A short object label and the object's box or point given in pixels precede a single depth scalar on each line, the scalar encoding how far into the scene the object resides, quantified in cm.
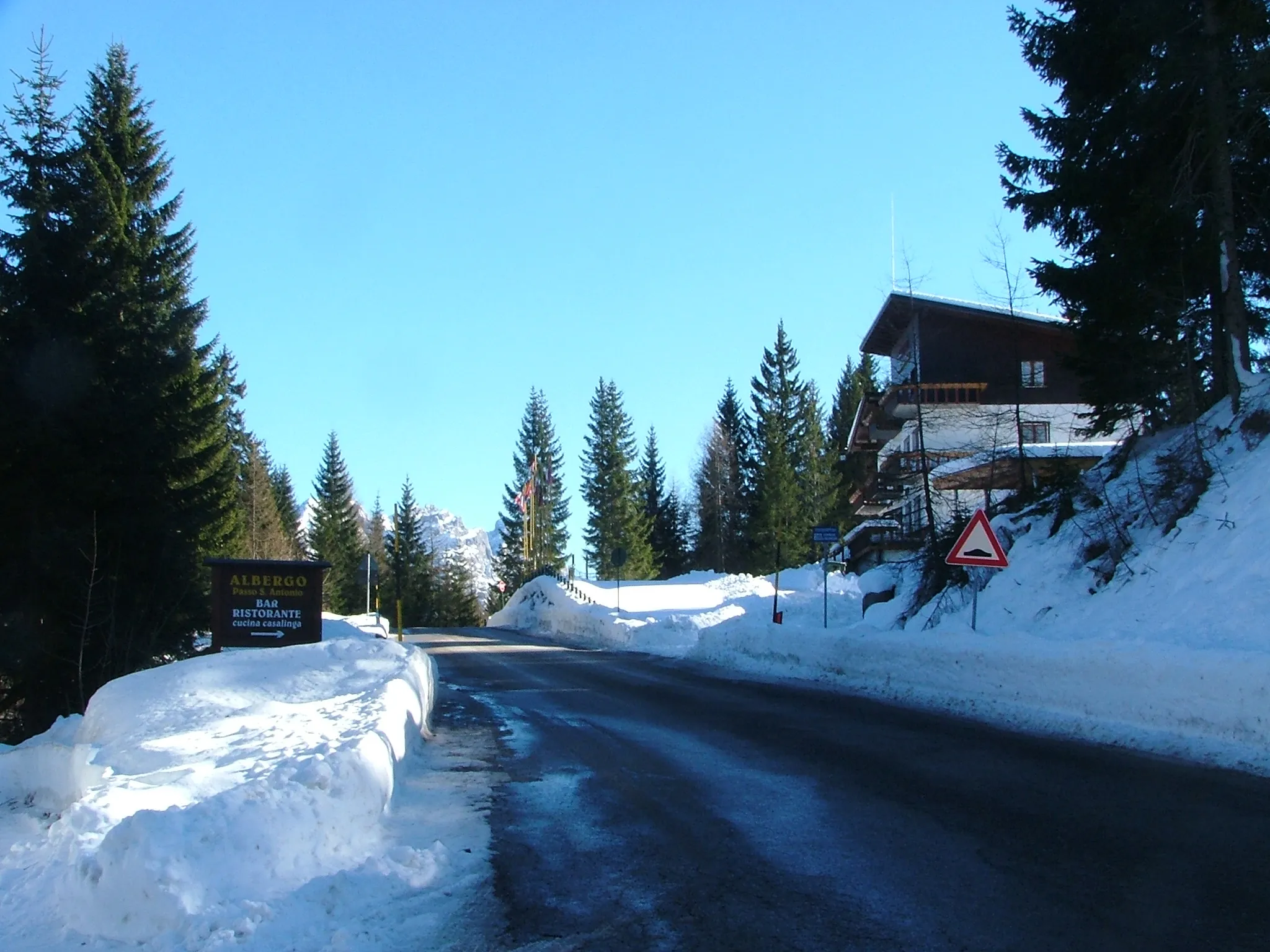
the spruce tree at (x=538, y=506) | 8525
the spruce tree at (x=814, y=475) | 7556
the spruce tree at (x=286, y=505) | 8214
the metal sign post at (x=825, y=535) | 2177
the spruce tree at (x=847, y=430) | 7171
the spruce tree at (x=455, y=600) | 9550
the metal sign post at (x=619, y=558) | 4025
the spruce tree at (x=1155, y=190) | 1639
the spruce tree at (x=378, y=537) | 9538
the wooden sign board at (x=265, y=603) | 1468
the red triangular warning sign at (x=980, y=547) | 1505
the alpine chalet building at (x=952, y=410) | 2830
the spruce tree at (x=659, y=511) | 8756
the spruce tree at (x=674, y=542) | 8769
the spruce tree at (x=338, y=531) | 8600
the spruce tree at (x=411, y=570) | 8931
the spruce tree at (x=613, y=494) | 7925
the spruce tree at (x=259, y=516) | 4991
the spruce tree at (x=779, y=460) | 7050
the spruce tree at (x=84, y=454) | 1959
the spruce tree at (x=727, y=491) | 7894
